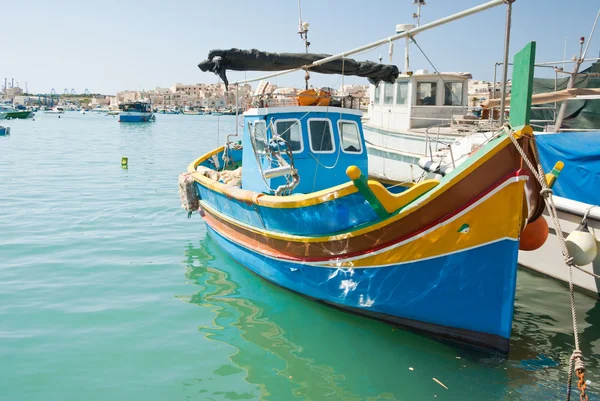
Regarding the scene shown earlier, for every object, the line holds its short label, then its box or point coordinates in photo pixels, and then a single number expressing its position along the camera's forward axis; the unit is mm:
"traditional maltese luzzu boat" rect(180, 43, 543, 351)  5289
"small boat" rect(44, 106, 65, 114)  127812
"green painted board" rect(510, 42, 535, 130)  4914
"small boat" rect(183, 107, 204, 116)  149775
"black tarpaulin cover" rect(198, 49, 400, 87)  8789
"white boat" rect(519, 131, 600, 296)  7703
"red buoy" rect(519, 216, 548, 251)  6146
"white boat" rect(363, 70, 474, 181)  15344
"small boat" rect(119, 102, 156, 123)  74875
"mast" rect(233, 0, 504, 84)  5277
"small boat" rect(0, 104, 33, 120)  70138
